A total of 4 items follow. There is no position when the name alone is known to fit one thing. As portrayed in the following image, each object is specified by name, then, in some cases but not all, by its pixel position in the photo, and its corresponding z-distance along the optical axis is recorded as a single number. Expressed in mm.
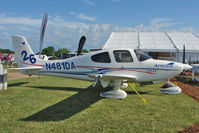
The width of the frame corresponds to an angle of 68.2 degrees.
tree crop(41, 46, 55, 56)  108188
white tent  19266
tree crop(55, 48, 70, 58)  115956
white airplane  6035
